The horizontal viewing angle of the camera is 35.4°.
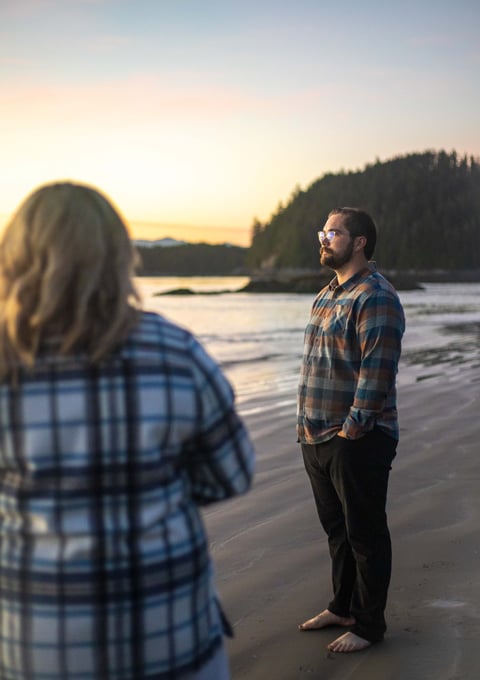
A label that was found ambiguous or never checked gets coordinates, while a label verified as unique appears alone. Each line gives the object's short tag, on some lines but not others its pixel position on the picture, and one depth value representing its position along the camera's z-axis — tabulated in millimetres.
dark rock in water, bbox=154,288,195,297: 82381
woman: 1557
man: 3336
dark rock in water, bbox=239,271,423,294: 90938
